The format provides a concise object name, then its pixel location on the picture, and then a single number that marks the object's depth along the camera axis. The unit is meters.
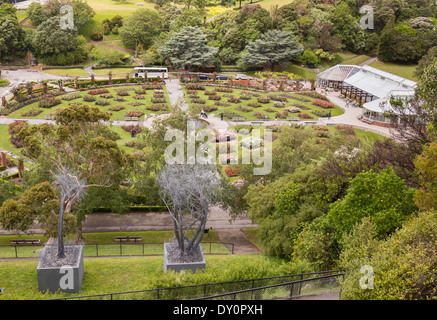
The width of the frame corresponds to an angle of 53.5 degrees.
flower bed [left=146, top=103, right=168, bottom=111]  53.44
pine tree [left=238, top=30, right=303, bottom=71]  73.31
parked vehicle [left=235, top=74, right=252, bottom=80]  70.47
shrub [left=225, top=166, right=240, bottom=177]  38.56
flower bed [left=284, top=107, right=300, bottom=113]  55.97
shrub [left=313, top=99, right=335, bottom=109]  58.97
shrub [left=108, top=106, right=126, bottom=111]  52.50
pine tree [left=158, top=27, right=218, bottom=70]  70.44
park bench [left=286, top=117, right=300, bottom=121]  53.19
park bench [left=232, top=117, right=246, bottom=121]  51.84
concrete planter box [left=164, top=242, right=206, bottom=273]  21.70
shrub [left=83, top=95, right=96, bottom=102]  55.03
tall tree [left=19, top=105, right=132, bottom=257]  23.20
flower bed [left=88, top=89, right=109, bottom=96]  57.62
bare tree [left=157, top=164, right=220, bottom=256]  21.97
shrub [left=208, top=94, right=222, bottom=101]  59.03
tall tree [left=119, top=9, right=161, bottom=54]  77.75
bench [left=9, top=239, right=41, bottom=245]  27.72
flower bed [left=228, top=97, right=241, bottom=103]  58.59
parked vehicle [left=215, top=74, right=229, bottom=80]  69.69
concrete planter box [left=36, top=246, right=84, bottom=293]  20.33
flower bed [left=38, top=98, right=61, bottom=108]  52.50
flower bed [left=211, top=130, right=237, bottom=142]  44.88
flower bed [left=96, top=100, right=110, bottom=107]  54.03
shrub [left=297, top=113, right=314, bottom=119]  54.25
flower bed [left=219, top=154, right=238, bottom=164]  40.45
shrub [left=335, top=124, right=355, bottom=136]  47.81
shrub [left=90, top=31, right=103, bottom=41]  80.81
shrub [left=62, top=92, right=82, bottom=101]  55.09
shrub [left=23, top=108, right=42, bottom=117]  49.72
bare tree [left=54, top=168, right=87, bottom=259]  21.16
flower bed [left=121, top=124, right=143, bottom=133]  46.21
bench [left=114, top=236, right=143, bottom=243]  28.81
